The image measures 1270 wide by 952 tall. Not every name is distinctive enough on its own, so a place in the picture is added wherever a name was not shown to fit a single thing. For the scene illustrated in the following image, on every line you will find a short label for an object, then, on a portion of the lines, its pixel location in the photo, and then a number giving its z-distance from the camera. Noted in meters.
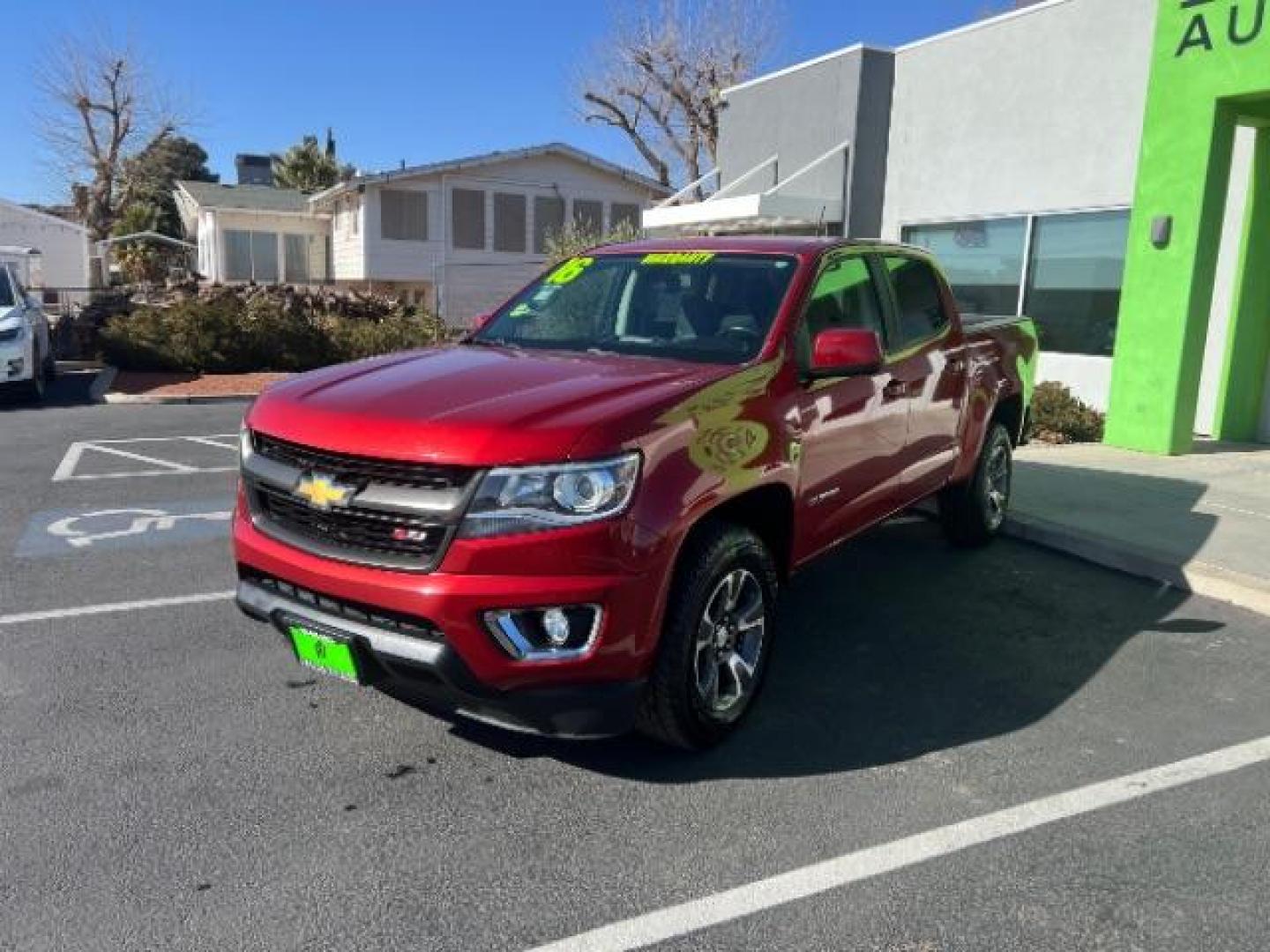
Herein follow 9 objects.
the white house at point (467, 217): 28.67
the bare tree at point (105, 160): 42.88
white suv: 12.46
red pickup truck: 3.00
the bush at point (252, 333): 16.23
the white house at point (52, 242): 39.22
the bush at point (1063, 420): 10.84
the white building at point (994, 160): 11.20
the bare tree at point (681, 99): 32.09
